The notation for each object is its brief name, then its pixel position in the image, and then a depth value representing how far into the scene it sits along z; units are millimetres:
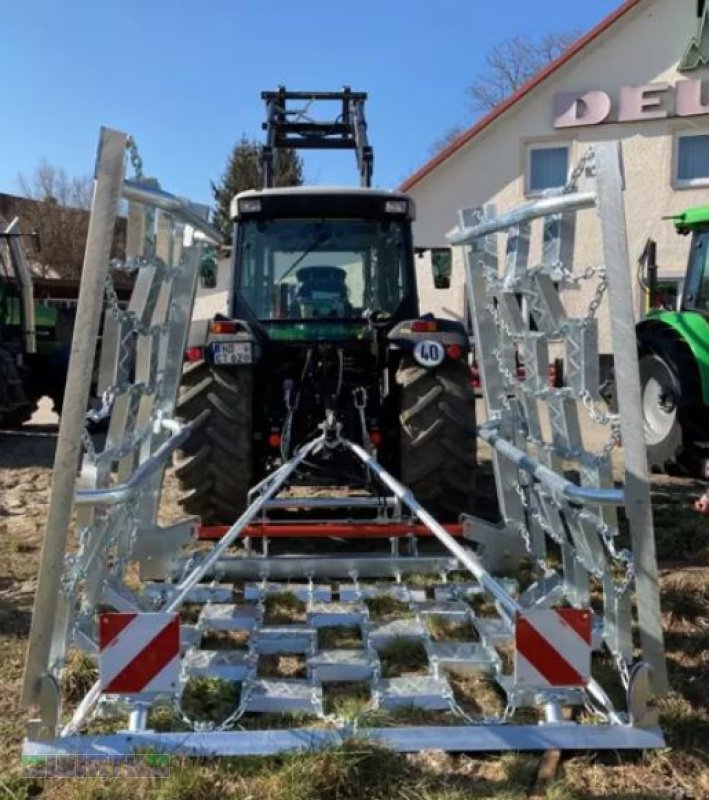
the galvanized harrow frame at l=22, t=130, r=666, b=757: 2354
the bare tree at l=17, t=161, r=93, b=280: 30672
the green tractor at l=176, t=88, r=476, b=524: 4578
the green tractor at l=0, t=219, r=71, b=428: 8945
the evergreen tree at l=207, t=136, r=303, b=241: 27062
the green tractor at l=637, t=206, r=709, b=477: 6305
